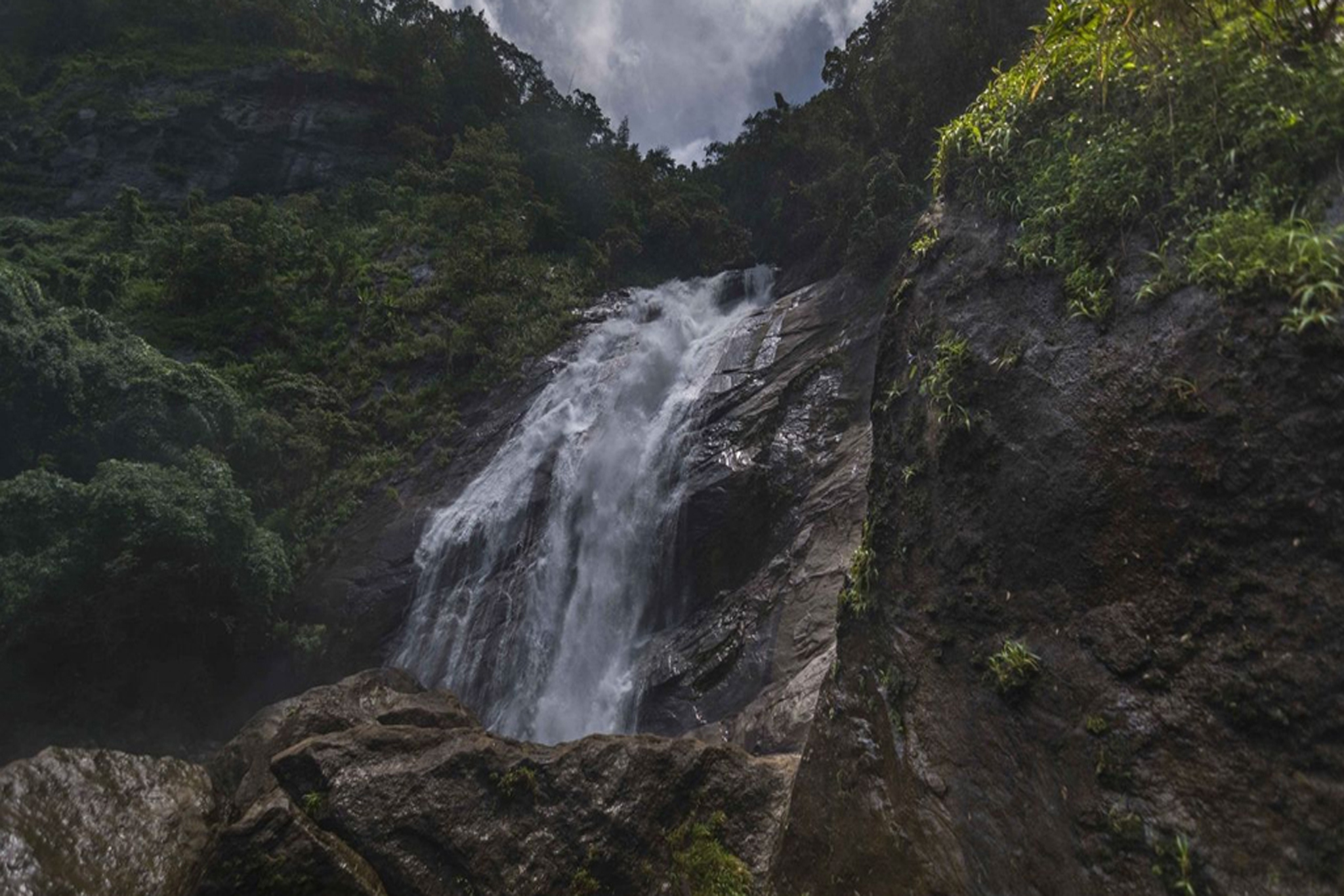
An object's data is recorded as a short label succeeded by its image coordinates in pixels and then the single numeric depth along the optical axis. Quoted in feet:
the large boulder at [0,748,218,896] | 15.72
